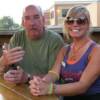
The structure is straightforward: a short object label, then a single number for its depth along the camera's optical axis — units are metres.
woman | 1.72
